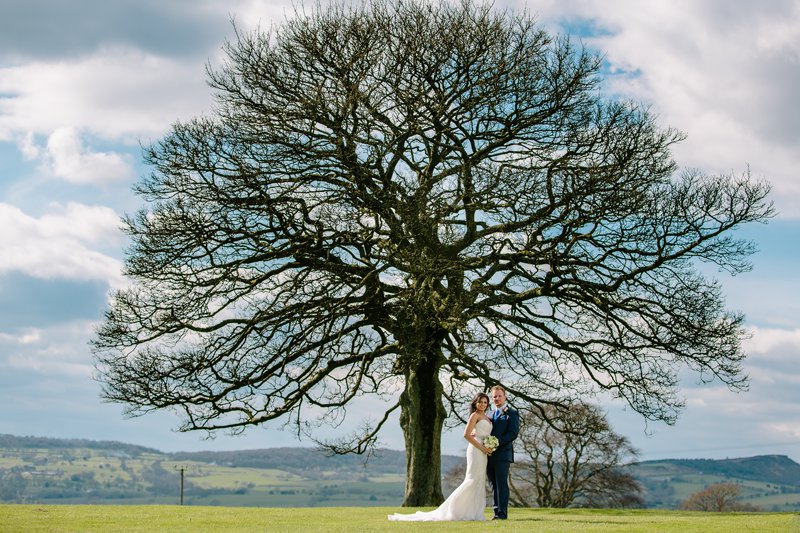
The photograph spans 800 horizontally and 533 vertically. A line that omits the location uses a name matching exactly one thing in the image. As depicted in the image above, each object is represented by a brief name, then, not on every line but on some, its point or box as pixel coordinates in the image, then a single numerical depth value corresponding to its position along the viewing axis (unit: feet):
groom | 56.44
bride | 55.62
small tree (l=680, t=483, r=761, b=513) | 171.94
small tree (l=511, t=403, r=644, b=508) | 139.74
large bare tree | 68.74
